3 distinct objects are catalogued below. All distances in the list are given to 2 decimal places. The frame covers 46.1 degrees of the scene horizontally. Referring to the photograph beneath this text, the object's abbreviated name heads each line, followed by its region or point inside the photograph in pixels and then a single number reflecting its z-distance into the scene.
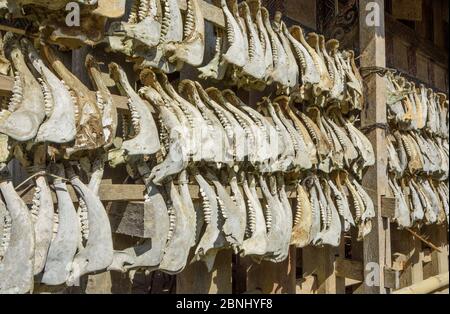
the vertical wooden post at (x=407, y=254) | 4.36
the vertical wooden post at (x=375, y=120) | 3.11
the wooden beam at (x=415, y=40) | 4.66
